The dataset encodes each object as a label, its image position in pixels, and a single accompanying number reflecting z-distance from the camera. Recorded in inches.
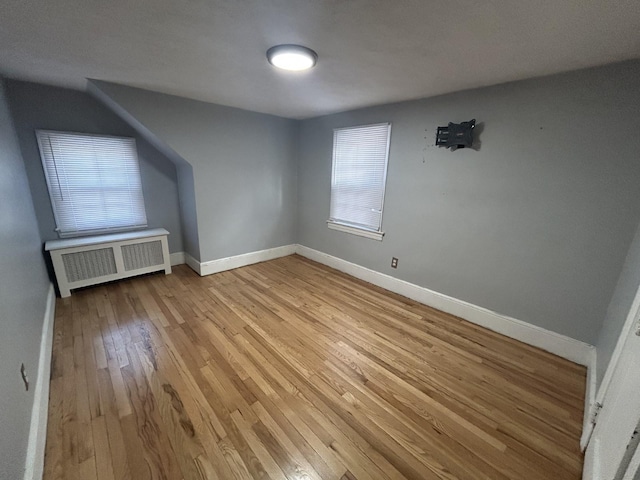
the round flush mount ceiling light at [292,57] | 62.3
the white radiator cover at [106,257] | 106.1
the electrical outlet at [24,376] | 49.6
